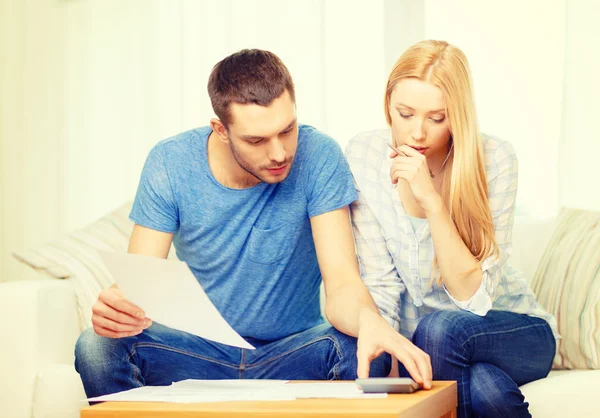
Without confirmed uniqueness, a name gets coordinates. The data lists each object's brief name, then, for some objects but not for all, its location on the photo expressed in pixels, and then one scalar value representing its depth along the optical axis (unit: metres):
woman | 3.36
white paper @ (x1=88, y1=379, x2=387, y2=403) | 2.96
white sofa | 3.68
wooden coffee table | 2.85
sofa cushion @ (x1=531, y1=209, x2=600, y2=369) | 3.62
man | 3.32
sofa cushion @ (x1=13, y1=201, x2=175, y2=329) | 3.89
